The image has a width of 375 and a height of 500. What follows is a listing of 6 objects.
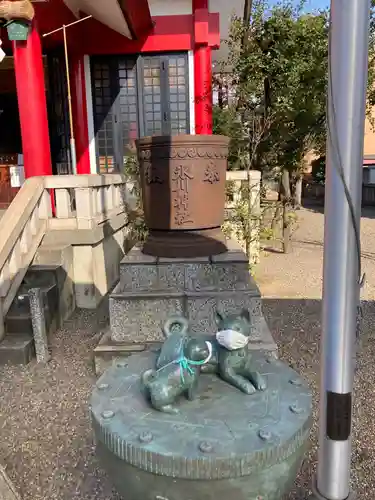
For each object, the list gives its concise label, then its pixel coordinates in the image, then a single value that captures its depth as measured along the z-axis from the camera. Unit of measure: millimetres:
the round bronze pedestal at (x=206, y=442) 1286
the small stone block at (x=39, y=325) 3982
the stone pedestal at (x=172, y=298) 3721
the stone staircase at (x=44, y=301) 4074
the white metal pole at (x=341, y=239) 1408
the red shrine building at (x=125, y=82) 8266
